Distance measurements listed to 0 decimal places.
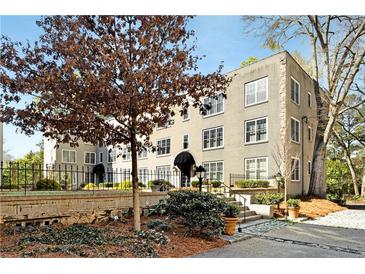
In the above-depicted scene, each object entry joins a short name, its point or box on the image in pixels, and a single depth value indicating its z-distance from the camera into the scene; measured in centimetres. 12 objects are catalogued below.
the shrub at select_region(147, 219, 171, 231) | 590
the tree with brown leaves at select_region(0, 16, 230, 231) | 466
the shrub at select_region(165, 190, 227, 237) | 573
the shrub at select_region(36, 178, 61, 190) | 848
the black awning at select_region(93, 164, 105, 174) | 1994
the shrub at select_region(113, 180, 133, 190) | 1327
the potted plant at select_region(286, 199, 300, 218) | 903
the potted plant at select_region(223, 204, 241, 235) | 626
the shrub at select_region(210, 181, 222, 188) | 1210
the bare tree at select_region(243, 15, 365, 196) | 1216
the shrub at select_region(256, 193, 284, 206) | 933
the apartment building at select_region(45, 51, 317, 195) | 1194
